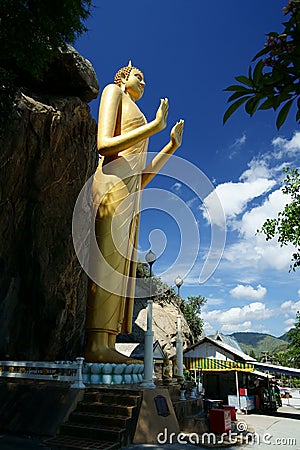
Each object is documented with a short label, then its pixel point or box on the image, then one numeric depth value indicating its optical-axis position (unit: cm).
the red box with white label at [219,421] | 550
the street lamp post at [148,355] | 554
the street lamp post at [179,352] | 853
